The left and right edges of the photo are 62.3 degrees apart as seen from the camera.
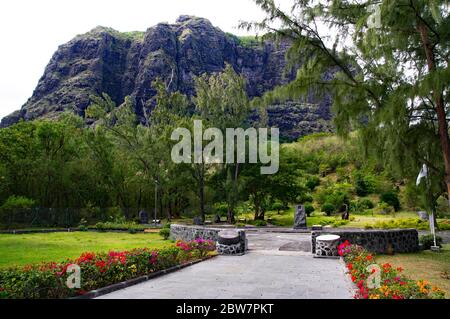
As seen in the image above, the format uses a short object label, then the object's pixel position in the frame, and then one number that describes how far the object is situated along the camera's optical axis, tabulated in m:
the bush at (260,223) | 27.64
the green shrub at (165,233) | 19.09
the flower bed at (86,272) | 5.47
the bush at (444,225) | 23.10
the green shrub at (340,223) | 24.52
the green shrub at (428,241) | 14.75
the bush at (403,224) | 22.65
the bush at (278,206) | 35.88
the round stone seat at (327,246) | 11.49
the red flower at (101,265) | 6.84
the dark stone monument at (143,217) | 32.16
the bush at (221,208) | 35.88
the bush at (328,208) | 31.95
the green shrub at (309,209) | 31.62
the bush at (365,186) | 38.98
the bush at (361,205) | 34.50
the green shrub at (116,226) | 25.30
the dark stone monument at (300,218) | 23.17
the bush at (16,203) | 27.06
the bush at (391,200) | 33.66
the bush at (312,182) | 43.37
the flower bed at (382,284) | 4.66
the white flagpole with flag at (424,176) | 11.20
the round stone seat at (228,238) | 12.12
